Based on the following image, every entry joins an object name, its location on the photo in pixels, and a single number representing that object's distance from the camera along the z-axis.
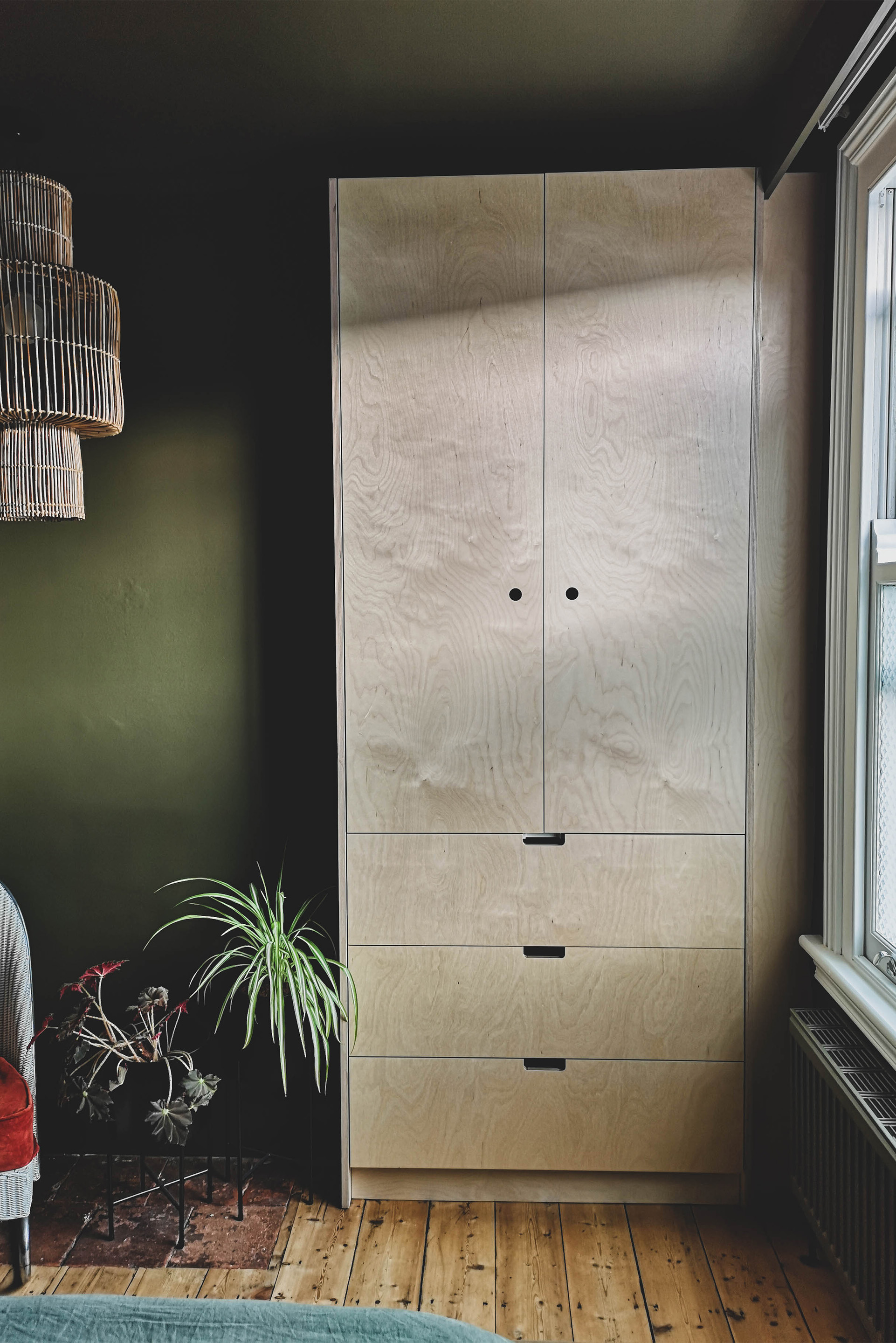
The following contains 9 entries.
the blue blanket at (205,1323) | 1.11
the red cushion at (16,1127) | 1.97
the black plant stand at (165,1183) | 2.19
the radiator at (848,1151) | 1.64
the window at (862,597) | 1.93
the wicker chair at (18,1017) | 2.04
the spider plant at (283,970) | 2.07
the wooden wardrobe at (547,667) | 2.15
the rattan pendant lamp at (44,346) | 1.64
